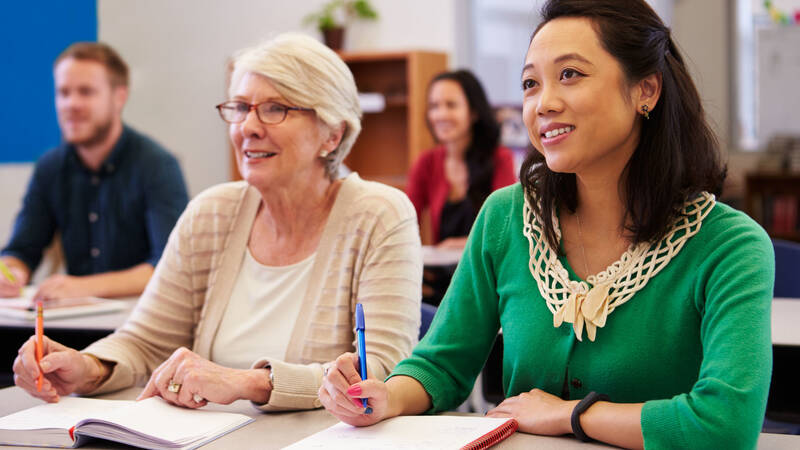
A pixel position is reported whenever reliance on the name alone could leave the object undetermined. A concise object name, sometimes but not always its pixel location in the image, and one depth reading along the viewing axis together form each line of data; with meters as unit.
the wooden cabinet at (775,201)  6.25
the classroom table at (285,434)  1.33
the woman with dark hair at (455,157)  4.69
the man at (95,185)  3.38
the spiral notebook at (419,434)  1.29
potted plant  6.41
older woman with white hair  1.91
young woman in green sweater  1.35
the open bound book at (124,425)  1.40
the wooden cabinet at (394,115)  6.18
